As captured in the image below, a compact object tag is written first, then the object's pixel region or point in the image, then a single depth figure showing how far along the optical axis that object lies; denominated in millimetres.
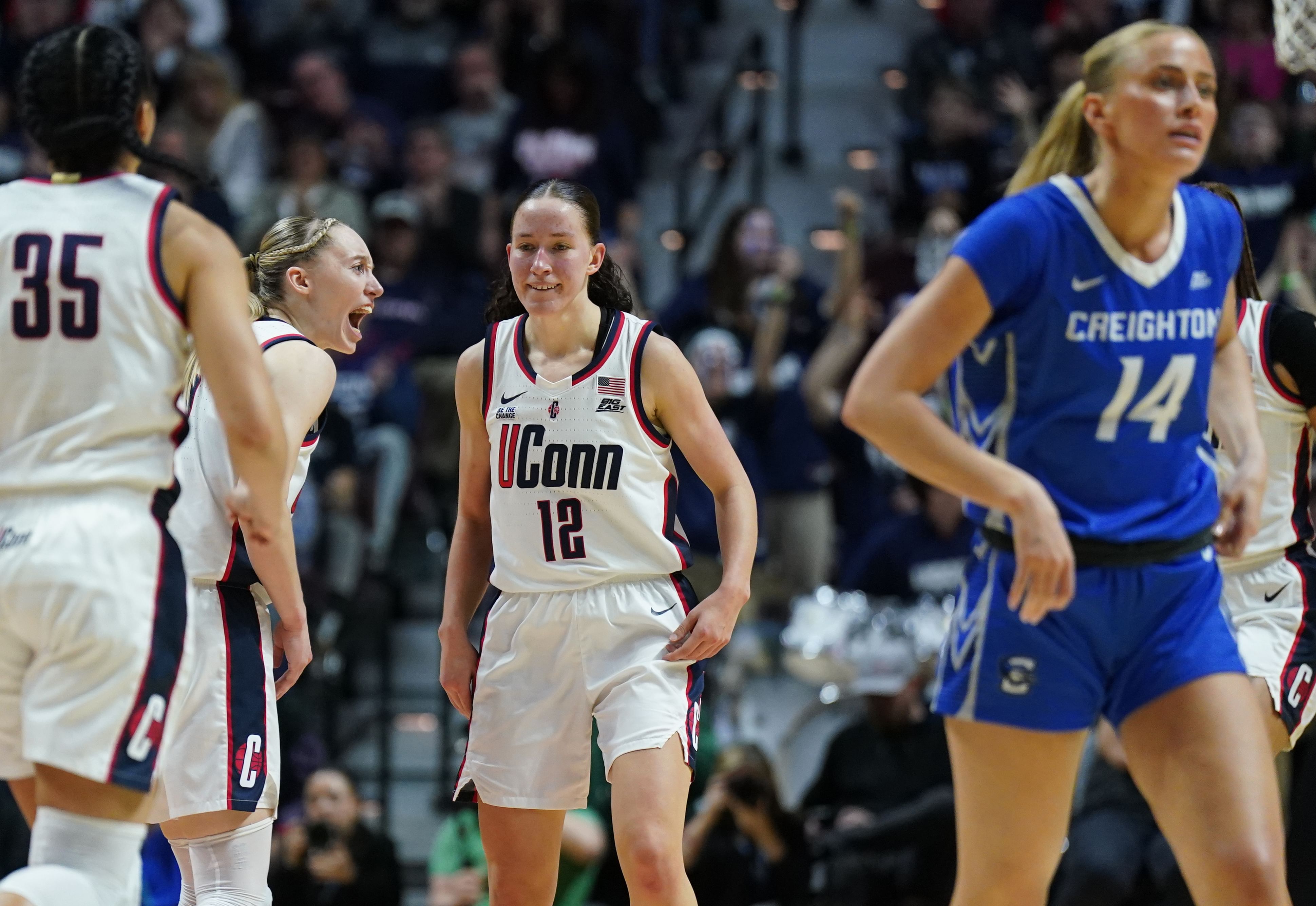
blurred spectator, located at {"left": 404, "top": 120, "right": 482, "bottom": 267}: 21797
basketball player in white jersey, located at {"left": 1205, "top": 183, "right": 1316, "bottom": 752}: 9312
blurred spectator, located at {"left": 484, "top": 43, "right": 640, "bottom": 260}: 22625
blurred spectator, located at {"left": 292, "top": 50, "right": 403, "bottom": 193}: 22891
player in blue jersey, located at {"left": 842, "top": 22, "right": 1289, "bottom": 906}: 7156
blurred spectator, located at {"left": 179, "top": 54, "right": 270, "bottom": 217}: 22469
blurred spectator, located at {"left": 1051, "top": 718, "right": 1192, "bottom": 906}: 13406
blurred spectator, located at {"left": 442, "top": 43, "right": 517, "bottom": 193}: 23922
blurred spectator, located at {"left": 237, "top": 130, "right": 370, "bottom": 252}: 20984
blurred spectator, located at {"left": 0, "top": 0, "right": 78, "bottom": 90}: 23937
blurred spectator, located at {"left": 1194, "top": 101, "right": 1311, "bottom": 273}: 19516
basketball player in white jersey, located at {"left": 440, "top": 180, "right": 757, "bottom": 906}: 8930
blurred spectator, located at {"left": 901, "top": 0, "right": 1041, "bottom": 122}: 22922
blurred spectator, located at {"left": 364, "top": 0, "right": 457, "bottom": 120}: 25141
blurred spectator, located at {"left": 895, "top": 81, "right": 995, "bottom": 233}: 21906
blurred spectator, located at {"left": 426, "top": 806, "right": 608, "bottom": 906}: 14516
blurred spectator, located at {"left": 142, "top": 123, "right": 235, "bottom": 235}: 19703
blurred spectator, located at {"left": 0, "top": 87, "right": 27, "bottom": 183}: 22250
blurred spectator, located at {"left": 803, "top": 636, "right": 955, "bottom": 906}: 14773
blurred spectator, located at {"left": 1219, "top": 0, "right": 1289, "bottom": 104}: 21719
